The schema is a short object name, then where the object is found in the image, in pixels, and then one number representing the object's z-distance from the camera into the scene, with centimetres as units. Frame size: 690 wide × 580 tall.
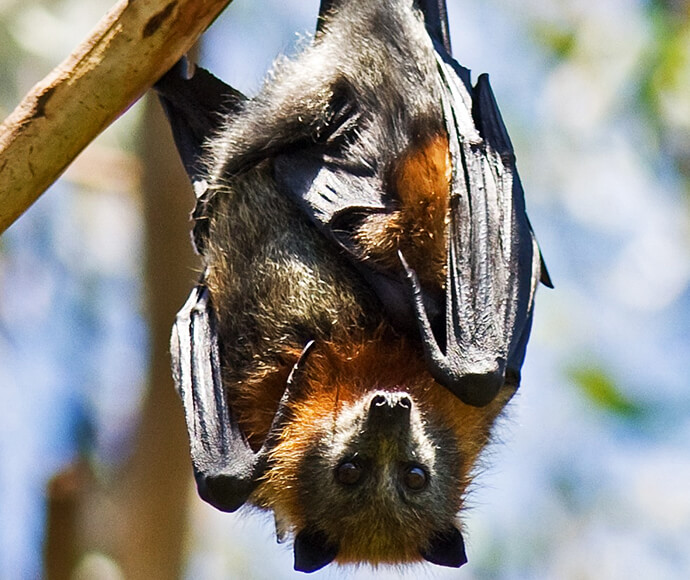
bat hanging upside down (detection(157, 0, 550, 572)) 1023
